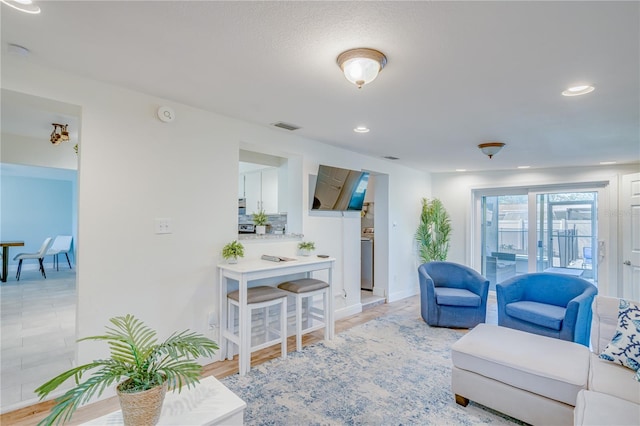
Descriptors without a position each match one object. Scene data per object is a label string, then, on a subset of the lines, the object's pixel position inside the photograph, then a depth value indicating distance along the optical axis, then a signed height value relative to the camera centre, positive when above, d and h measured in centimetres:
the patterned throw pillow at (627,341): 185 -75
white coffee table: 132 -88
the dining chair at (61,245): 743 -76
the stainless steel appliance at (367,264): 556 -84
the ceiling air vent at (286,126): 316 +95
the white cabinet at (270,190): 463 +39
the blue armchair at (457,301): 378 -102
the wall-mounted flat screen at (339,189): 386 +37
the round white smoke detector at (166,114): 253 +83
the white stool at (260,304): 275 -80
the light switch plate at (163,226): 254 -9
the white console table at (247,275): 266 -56
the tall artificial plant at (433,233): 577 -28
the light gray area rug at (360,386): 210 -136
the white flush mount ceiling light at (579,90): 218 +94
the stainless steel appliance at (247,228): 480 -19
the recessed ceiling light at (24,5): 140 +96
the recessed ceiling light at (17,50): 177 +96
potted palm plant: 109 -63
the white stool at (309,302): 314 -94
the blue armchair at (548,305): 288 -92
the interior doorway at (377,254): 512 -64
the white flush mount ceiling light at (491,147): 368 +86
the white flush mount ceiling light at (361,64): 175 +90
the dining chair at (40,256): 622 -86
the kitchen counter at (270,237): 323 -23
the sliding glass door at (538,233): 507 -25
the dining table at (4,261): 589 -91
